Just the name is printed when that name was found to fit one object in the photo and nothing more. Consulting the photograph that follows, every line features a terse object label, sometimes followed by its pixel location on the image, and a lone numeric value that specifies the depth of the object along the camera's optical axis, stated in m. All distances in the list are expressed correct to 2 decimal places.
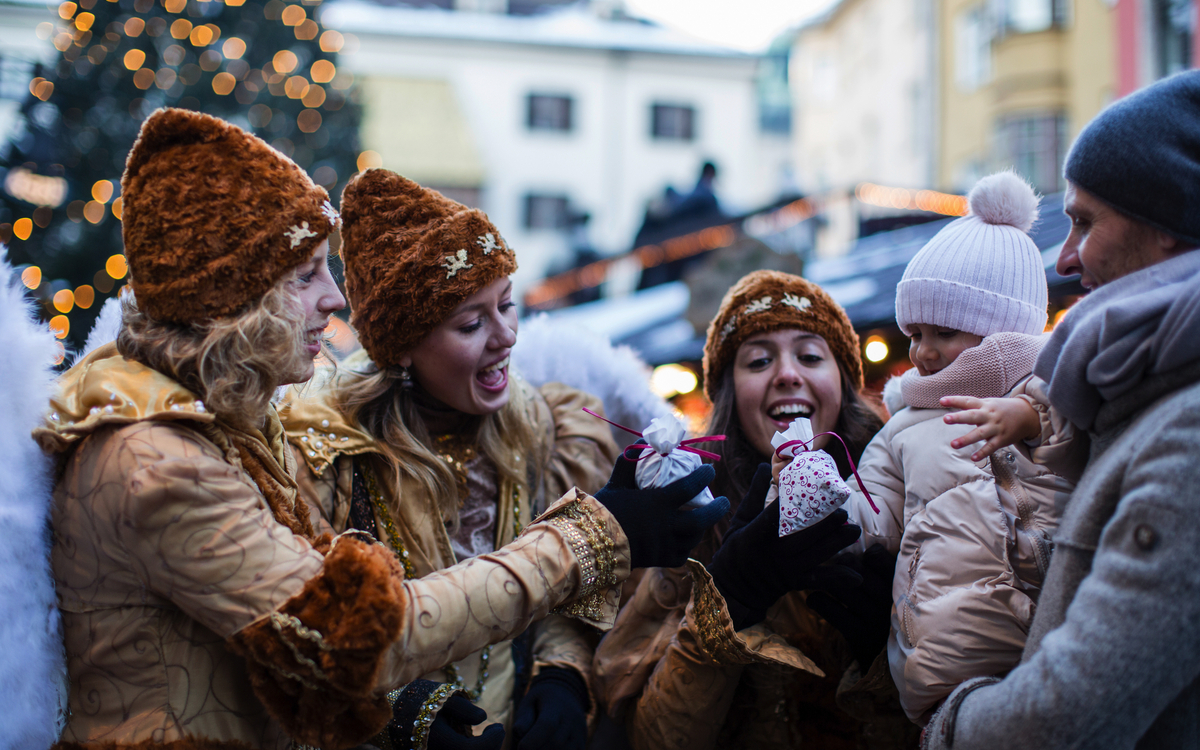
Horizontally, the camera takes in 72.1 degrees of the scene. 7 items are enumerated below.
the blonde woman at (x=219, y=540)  1.53
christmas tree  6.12
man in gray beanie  1.15
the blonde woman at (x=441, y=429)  2.23
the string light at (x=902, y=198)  6.16
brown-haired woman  1.94
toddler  1.54
